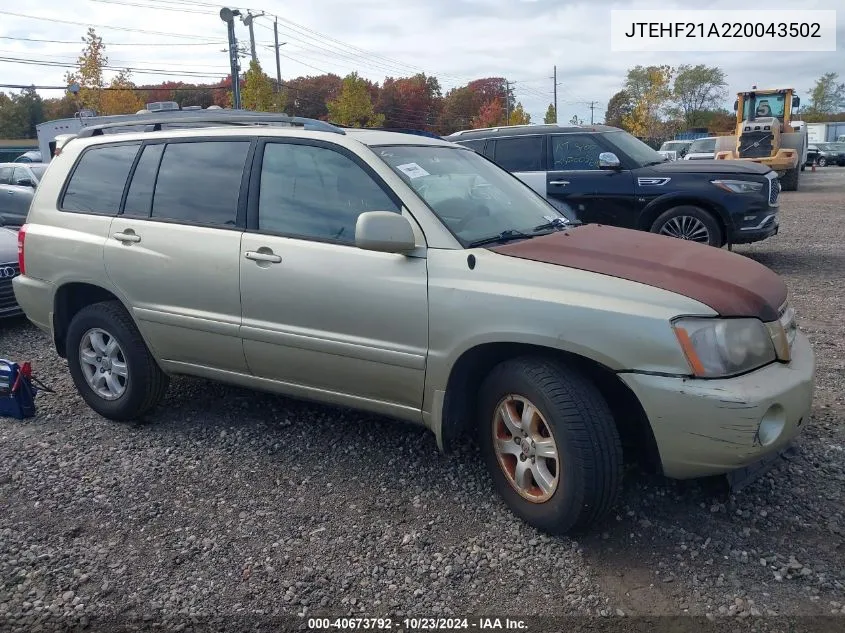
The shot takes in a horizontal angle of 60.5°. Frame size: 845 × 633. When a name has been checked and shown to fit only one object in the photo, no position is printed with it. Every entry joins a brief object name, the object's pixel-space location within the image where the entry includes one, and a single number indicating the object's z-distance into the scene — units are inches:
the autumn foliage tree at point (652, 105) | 2271.2
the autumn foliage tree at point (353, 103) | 1531.7
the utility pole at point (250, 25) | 1366.9
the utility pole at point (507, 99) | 2623.8
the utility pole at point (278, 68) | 1649.9
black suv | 331.9
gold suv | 113.3
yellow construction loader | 833.5
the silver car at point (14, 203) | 348.2
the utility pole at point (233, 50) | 999.0
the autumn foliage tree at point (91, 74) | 1414.9
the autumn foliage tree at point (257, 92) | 1330.0
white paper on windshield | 144.0
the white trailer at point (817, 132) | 2373.5
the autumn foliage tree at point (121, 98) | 1517.0
